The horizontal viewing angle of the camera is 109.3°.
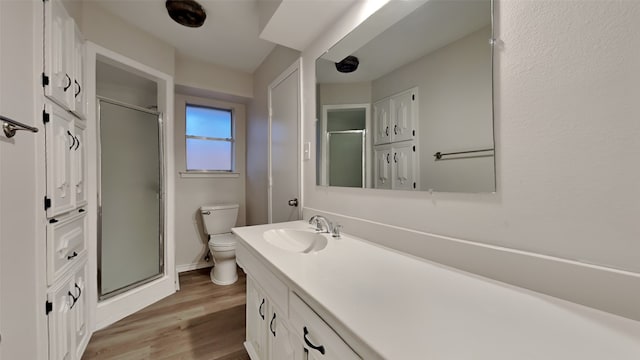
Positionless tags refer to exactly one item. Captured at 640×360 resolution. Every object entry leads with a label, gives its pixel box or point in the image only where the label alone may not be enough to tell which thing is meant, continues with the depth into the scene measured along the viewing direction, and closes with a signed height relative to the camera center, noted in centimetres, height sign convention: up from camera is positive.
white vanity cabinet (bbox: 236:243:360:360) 60 -50
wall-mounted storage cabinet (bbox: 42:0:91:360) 107 -2
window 279 +53
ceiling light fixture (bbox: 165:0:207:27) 162 +124
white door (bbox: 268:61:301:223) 183 +30
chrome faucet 123 -27
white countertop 40 -30
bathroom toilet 232 -63
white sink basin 125 -34
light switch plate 167 +22
